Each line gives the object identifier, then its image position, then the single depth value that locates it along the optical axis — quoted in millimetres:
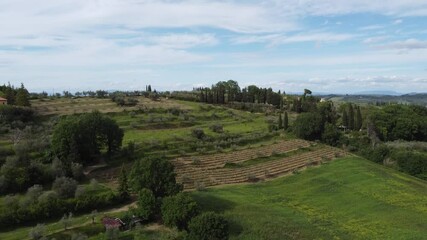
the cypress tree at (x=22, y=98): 93750
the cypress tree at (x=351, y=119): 107206
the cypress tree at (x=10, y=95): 96625
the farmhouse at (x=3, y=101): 92050
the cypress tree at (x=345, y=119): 108038
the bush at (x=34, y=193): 45606
